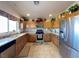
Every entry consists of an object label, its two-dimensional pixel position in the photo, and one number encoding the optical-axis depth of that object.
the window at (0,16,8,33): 2.04
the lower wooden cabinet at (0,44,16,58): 1.45
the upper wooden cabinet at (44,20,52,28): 4.94
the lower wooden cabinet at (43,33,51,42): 4.48
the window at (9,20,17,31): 2.73
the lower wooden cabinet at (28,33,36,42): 4.44
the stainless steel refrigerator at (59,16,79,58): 1.31
